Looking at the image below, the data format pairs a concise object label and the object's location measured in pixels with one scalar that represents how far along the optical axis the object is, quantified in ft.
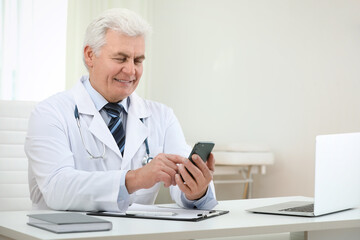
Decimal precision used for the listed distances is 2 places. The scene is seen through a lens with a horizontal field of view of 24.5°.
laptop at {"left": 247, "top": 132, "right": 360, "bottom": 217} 5.52
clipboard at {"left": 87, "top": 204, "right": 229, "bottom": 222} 5.38
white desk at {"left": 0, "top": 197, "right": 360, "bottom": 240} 4.72
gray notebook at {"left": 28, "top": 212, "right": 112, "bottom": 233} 4.67
